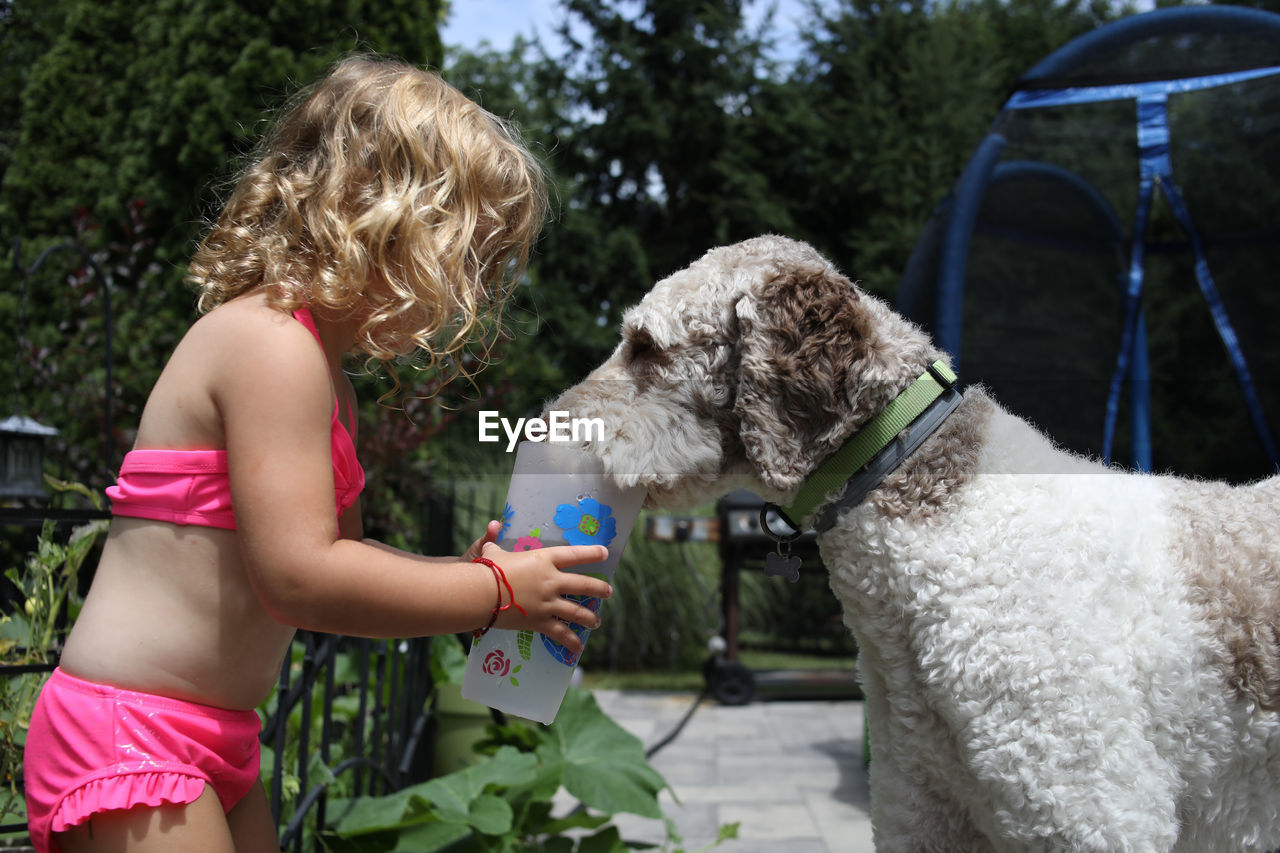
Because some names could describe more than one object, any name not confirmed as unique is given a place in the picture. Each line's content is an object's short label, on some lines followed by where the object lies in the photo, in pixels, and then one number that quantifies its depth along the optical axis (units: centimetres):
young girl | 114
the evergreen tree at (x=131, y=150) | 455
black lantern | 299
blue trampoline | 415
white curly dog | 125
